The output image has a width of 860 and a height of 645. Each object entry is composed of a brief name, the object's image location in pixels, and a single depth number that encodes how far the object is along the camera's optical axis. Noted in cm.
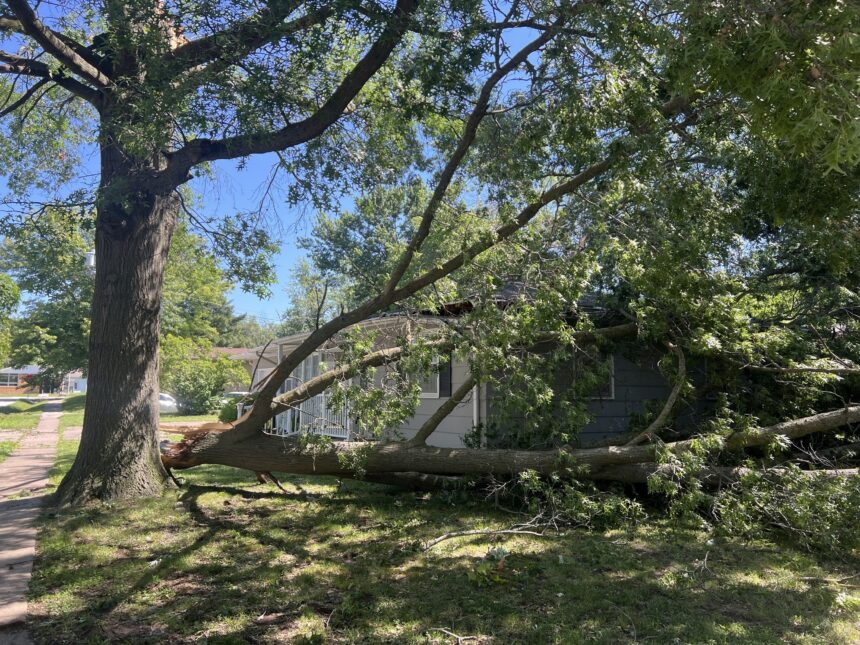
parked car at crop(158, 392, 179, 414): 2984
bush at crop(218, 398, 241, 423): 1903
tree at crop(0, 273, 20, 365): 2052
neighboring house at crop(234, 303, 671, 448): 983
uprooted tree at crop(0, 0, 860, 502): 616
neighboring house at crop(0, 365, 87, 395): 7004
